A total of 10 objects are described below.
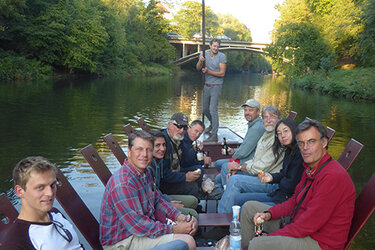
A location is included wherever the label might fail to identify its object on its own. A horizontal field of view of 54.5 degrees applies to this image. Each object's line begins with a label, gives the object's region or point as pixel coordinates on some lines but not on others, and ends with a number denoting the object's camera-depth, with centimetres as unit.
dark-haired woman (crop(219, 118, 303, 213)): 363
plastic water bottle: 288
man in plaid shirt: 287
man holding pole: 793
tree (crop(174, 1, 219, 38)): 6544
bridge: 5331
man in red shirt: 270
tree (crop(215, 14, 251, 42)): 8706
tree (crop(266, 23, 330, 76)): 3553
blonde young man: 222
